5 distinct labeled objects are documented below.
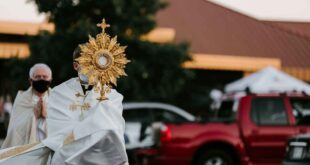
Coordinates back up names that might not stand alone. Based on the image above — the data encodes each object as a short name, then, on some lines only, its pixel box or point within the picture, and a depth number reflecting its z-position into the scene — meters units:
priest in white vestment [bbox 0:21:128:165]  5.17
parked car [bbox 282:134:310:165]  10.75
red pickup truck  13.70
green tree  25.80
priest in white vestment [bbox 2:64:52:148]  8.09
